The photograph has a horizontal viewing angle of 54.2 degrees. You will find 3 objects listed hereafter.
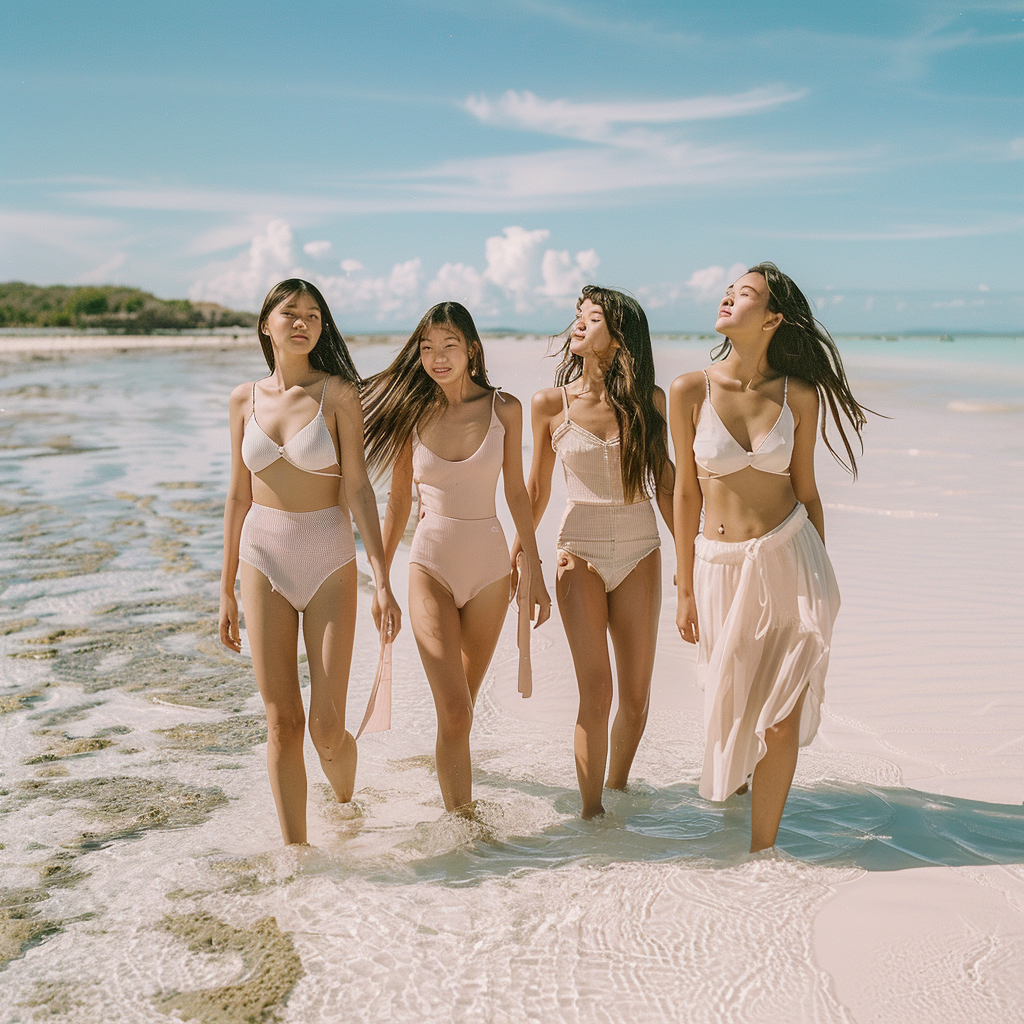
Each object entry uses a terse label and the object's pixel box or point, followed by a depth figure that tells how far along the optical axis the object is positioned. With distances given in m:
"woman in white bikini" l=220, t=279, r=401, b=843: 4.05
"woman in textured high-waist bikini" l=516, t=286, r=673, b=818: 4.46
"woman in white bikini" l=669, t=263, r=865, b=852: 3.90
